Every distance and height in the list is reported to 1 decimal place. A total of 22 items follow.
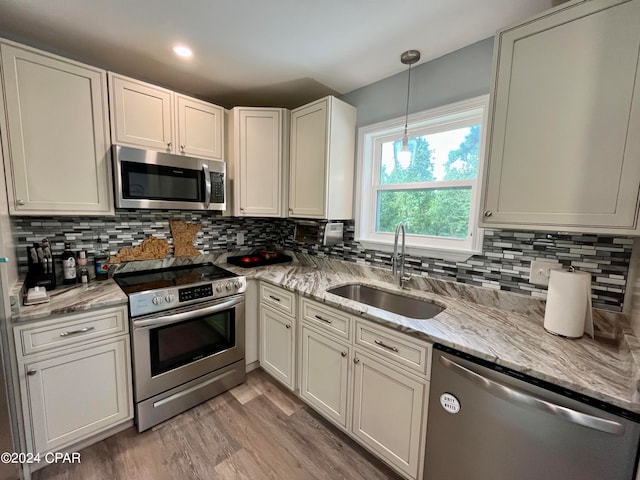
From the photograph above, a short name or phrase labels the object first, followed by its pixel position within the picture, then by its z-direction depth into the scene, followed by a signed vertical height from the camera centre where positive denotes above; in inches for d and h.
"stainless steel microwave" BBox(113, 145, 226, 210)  68.5 +7.8
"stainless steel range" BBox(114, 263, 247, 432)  64.4 -34.3
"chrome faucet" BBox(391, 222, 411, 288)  69.7 -13.5
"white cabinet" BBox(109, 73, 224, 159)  68.9 +25.1
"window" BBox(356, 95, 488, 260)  67.0 +9.6
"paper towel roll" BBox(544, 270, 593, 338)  44.1 -14.1
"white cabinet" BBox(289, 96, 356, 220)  81.2 +17.1
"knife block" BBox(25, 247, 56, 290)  62.1 -16.9
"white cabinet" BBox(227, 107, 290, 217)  88.9 +17.2
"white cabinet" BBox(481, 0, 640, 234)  37.6 +15.2
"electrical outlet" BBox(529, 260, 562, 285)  53.1 -10.6
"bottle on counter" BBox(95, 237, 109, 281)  75.6 -15.7
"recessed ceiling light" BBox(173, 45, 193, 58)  65.5 +39.5
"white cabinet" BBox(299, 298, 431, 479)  50.5 -36.7
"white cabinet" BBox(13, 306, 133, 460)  52.8 -36.7
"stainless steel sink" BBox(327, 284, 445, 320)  66.9 -23.6
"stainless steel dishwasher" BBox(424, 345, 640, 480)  32.4 -29.4
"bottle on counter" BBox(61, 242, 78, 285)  68.2 -15.8
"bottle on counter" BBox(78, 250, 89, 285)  70.6 -16.6
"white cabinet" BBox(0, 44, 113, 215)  56.3 +16.0
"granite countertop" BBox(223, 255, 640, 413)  34.4 -20.3
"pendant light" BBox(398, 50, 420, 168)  66.6 +36.0
